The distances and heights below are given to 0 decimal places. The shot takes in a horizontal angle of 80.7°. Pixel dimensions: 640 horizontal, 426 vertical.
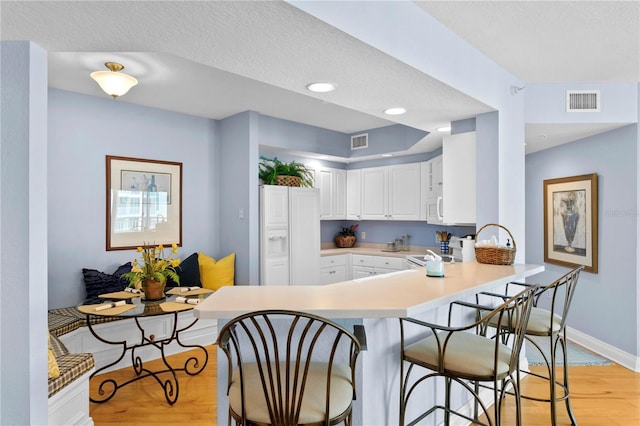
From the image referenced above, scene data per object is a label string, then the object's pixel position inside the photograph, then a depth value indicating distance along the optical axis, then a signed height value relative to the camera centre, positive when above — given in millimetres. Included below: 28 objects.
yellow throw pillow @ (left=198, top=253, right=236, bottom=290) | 4250 -659
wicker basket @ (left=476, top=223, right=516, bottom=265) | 2678 -300
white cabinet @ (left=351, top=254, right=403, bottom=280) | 5105 -723
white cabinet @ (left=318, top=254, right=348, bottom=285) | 5219 -790
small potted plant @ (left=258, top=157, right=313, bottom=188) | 4559 +503
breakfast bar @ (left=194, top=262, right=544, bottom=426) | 1557 -392
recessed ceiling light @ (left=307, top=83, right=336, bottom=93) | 2438 +836
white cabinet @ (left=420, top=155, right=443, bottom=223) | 4469 +291
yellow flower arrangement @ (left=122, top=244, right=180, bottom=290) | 2969 -452
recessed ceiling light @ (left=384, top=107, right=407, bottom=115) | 3026 +840
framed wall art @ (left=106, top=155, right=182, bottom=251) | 3904 +124
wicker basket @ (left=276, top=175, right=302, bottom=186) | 4559 +410
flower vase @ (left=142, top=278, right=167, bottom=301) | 2994 -595
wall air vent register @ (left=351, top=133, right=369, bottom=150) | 5612 +1095
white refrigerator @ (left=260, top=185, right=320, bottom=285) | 4344 -261
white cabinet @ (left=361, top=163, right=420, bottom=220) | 5273 +310
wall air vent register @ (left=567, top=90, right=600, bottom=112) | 3477 +1042
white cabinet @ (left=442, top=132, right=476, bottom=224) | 3305 +317
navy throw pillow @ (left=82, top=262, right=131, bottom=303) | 3602 -670
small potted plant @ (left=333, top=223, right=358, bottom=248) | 6047 -382
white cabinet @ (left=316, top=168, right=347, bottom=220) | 5655 +328
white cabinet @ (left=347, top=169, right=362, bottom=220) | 5895 +296
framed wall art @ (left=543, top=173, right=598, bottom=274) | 3926 -92
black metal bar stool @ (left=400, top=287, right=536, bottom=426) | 1677 -670
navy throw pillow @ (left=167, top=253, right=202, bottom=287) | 4082 -646
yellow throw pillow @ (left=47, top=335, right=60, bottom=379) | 2119 -872
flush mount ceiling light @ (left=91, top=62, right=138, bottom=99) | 2859 +1034
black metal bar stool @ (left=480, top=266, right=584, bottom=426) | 2188 -683
